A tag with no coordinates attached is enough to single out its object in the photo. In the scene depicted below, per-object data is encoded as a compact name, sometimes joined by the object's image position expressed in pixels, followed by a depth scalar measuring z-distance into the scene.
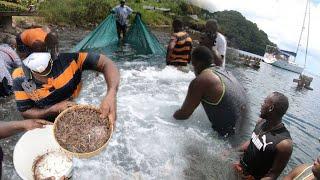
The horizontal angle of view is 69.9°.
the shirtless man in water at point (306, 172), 2.10
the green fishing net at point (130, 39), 8.18
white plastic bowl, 1.73
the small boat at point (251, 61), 16.60
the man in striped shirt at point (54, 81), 2.04
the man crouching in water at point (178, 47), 5.98
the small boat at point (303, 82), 16.01
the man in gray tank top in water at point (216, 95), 2.92
